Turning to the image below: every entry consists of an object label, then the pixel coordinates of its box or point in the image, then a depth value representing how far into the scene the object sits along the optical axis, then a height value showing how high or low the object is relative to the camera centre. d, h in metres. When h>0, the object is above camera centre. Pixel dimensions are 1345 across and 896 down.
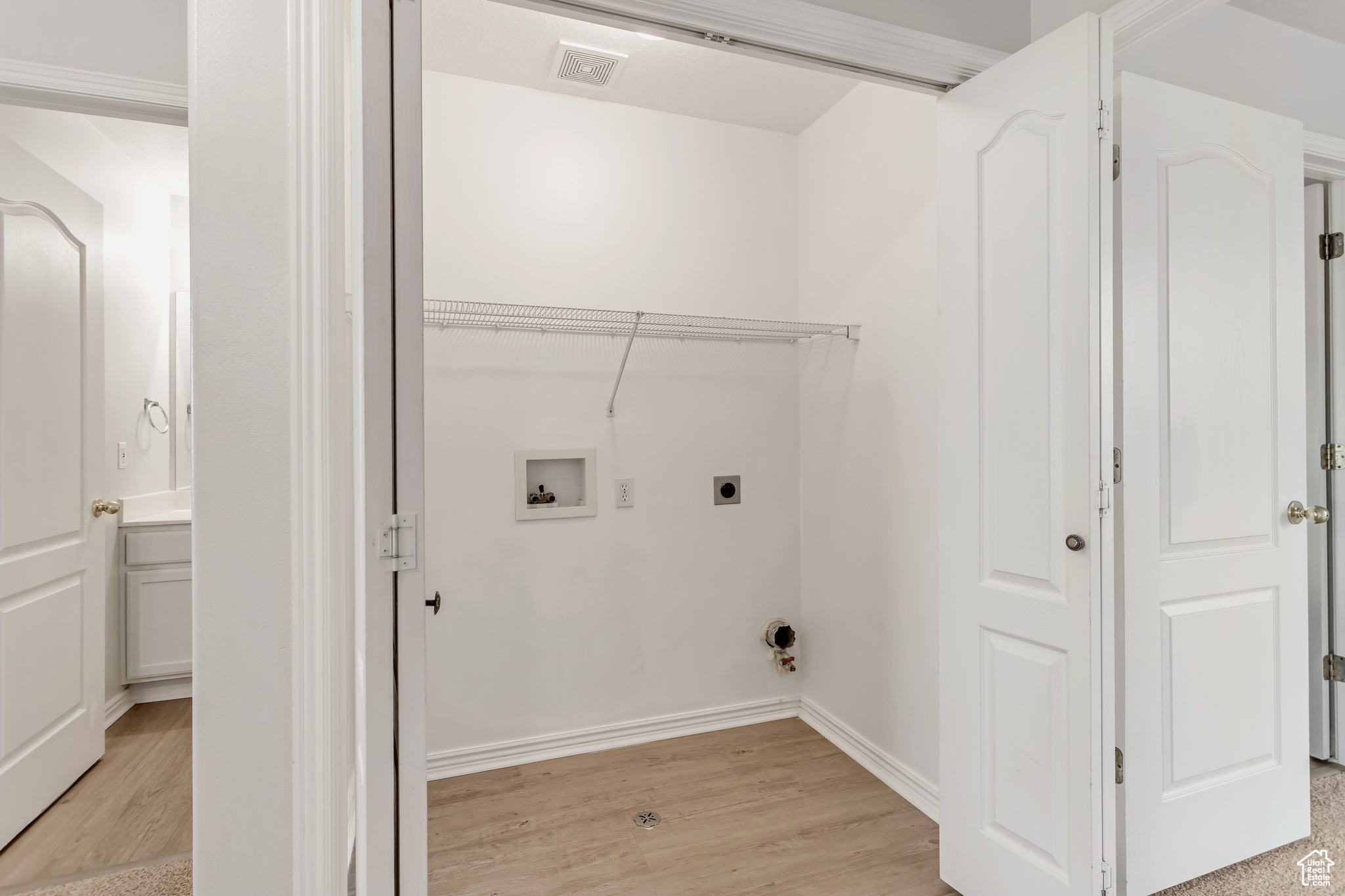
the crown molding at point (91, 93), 1.30 +0.75
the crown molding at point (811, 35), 1.40 +0.96
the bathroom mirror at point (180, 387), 1.61 +0.17
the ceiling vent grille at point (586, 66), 2.14 +1.34
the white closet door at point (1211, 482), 1.54 -0.10
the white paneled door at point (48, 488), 1.41 -0.09
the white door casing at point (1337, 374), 2.16 +0.23
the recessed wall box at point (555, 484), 2.41 -0.14
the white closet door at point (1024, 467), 1.33 -0.05
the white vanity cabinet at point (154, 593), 1.54 -0.36
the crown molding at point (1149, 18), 1.39 +0.96
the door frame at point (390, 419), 0.93 +0.05
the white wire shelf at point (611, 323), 2.29 +0.47
